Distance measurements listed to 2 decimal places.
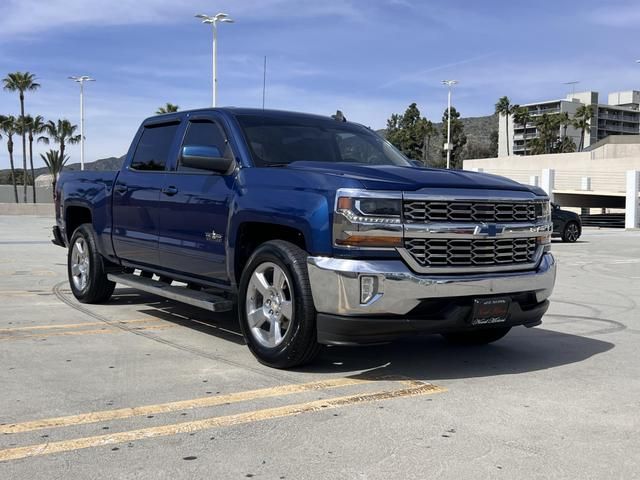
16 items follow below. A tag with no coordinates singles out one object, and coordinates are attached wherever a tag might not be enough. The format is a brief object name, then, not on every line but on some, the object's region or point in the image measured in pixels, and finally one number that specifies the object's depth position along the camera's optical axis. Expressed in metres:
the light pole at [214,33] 34.59
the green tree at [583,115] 118.23
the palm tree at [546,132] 119.81
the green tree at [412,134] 128.50
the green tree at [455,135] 125.17
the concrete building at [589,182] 39.72
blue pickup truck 4.93
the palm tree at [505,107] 126.72
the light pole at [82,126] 54.90
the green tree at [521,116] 123.12
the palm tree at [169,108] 66.62
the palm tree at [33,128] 77.94
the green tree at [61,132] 79.50
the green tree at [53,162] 75.62
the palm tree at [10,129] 76.94
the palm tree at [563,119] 118.00
